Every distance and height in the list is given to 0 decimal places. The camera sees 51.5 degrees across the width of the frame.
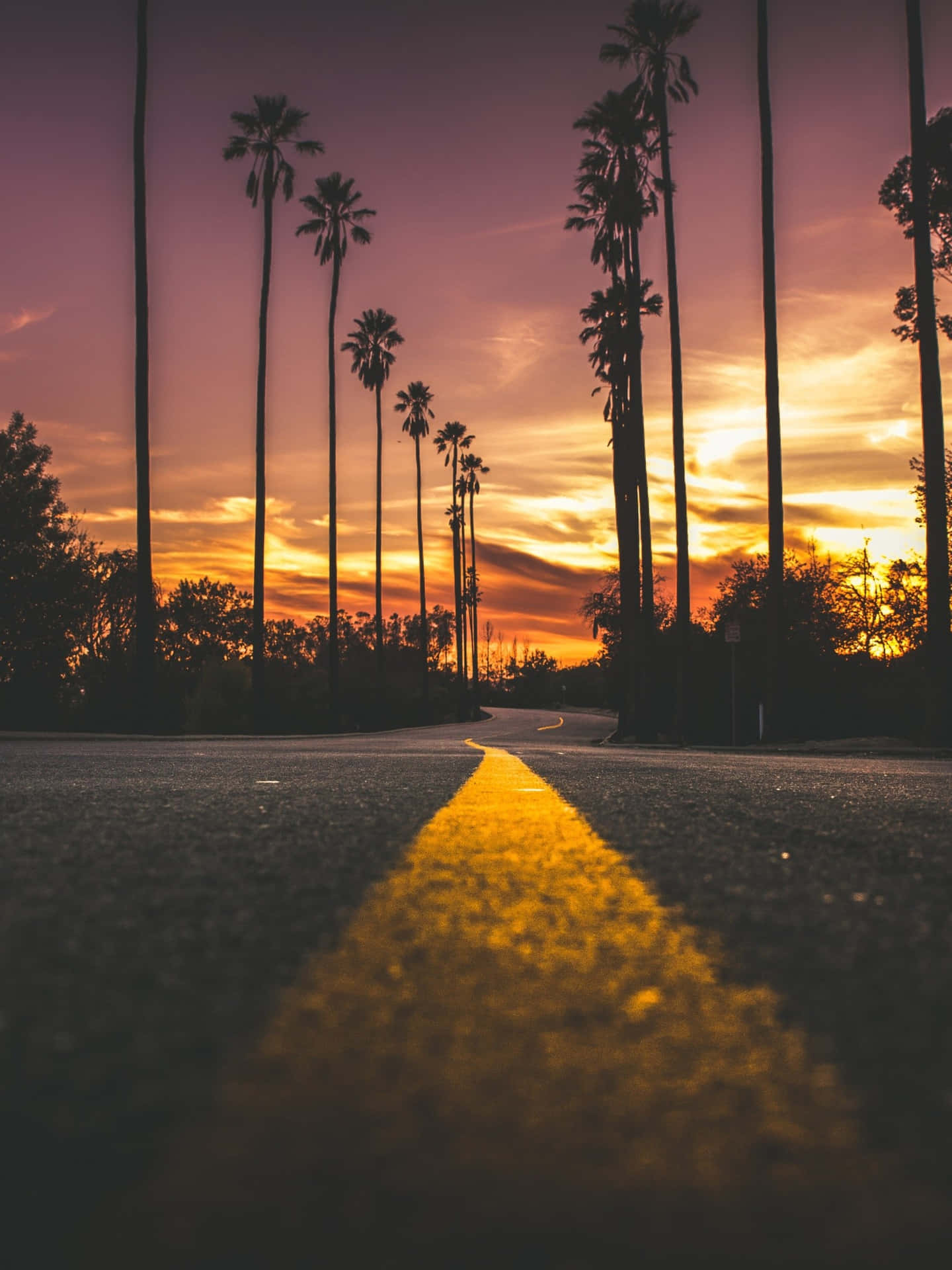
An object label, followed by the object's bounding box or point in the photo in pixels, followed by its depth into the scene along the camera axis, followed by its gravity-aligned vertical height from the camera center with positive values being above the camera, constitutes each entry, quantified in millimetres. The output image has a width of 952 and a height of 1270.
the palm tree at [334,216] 52031 +25566
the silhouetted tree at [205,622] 104938 +8308
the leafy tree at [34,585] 40406 +4818
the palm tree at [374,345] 66500 +23888
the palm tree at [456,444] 97500 +25318
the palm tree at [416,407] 80812 +23920
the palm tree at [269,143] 42250 +24006
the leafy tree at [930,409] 20359 +6026
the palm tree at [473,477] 101625 +23120
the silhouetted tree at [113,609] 76625 +7516
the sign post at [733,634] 24250 +1478
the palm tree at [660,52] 31531 +21560
